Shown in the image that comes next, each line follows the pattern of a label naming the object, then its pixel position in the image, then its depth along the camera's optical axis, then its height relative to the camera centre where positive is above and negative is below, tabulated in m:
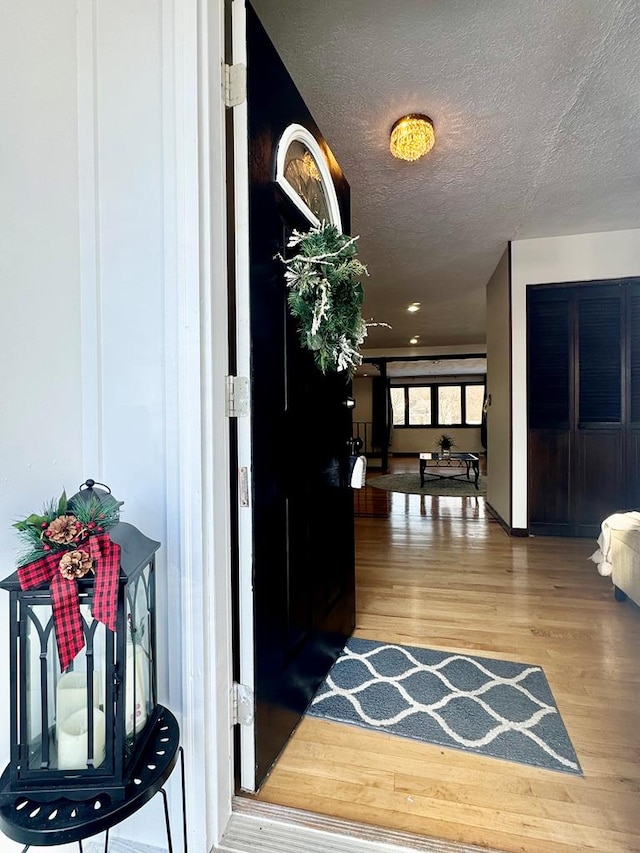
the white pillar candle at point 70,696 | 0.83 -0.52
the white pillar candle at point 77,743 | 0.80 -0.58
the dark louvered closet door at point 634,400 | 3.93 +0.17
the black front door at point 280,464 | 1.28 -0.14
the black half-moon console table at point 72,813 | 0.69 -0.64
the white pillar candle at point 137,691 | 0.85 -0.53
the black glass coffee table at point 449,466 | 7.37 -0.99
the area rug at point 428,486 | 6.71 -1.07
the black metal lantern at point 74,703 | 0.77 -0.52
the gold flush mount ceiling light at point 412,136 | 2.36 +1.56
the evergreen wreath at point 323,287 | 1.44 +0.45
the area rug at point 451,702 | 1.51 -1.10
